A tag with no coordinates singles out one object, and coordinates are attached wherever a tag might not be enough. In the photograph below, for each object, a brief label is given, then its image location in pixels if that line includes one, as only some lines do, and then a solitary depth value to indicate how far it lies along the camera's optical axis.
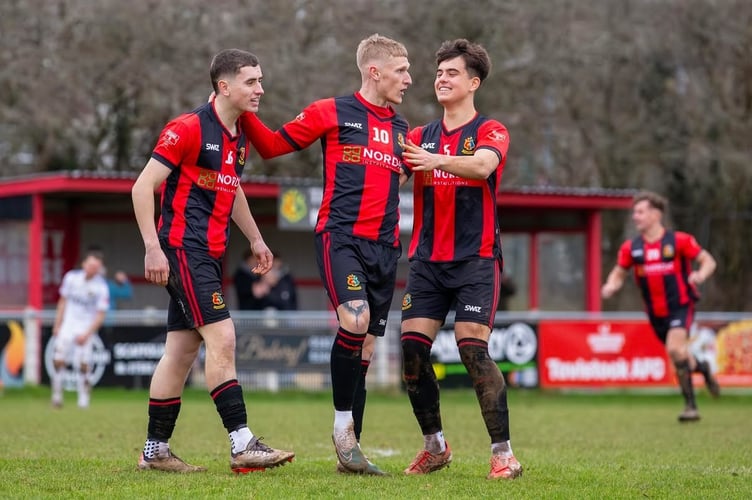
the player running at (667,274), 27.23
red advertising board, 37.72
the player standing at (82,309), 32.25
